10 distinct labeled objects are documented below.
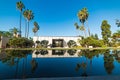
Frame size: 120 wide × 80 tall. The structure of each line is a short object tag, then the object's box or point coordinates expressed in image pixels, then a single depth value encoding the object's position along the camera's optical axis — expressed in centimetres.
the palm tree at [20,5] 2161
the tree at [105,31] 2135
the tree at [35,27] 3257
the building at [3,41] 1749
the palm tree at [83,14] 2092
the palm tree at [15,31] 2463
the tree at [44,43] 2128
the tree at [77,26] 2635
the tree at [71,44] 2089
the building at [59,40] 2197
